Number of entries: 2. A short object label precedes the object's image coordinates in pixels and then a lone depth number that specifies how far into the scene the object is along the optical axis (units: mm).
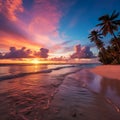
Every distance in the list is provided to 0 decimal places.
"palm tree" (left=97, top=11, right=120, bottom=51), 22386
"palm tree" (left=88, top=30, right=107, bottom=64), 29920
